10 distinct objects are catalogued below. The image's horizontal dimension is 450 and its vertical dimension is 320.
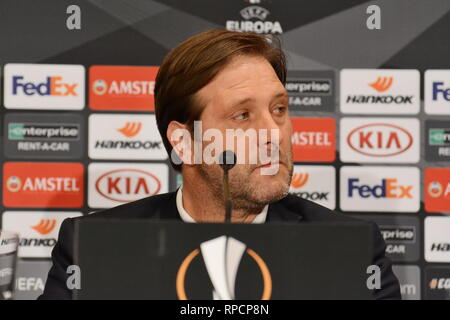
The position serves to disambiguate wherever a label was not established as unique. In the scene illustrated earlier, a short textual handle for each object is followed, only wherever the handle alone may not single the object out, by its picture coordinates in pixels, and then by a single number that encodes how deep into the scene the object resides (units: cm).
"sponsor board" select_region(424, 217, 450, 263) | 443
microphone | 225
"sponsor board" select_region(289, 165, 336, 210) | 443
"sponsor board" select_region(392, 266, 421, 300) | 445
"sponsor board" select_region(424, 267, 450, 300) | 446
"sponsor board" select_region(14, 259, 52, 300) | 446
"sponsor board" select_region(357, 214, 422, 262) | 443
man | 306
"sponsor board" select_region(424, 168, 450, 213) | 443
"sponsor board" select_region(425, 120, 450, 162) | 443
